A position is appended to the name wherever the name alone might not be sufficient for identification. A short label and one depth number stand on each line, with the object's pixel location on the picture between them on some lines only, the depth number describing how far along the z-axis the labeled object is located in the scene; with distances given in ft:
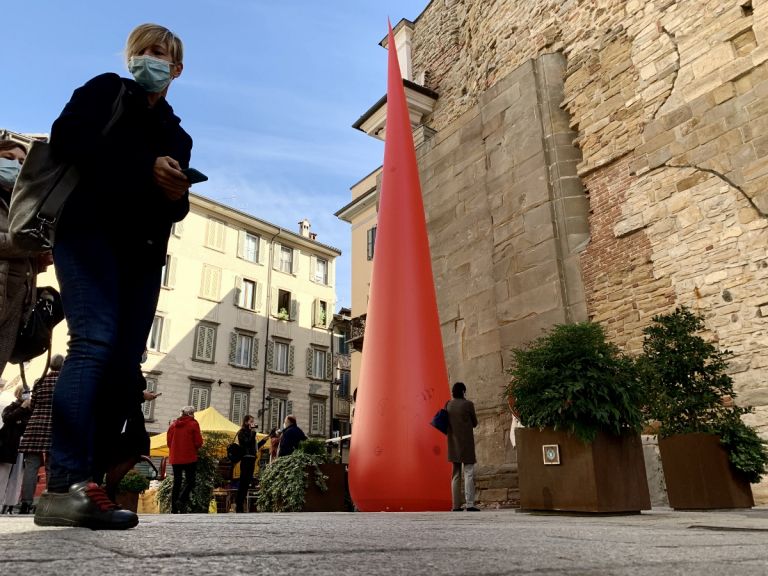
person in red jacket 25.59
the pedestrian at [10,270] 8.11
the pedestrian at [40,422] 17.29
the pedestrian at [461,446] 20.68
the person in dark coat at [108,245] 6.07
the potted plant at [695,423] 14.87
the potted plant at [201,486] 27.48
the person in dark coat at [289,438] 29.32
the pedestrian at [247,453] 29.99
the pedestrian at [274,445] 36.89
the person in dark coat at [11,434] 18.25
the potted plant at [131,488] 24.68
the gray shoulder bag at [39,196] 6.66
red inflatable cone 18.34
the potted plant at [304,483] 22.30
